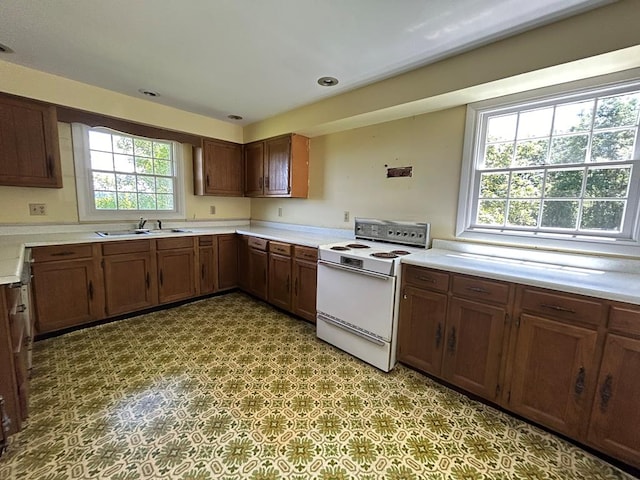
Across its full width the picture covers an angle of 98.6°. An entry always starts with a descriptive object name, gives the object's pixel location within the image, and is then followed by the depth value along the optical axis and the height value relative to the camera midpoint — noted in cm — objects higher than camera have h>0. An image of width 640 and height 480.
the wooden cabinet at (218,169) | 375 +50
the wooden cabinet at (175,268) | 317 -77
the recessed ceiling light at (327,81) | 247 +116
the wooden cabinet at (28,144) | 237 +48
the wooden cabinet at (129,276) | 280 -78
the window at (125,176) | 298 +31
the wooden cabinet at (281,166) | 345 +52
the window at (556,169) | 177 +33
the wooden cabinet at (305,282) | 283 -78
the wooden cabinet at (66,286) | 242 -80
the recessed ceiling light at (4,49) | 208 +114
